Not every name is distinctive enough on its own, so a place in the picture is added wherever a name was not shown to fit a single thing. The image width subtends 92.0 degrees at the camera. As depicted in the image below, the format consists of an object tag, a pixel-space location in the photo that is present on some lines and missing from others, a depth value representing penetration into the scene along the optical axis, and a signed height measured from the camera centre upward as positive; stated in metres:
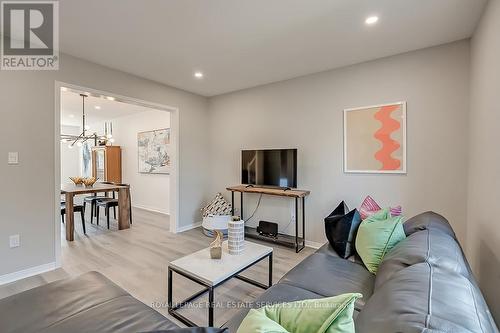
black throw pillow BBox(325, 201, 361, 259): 2.04 -0.57
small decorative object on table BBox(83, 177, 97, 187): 4.46 -0.31
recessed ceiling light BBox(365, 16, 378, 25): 2.17 +1.33
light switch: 2.56 +0.08
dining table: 3.83 -0.60
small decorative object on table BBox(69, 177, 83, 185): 4.74 -0.30
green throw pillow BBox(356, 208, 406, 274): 1.72 -0.54
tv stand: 3.35 -0.83
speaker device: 3.71 -0.99
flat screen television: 3.51 -0.03
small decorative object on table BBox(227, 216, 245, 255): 2.13 -0.64
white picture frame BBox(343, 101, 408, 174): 2.86 +0.32
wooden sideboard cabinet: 6.88 +0.06
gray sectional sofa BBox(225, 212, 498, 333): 0.64 -0.43
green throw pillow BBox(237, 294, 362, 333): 0.68 -0.45
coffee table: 1.71 -0.79
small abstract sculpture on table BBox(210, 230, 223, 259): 2.02 -0.71
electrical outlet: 2.59 -0.82
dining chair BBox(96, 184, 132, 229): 4.50 -0.71
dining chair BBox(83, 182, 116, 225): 4.73 -0.71
